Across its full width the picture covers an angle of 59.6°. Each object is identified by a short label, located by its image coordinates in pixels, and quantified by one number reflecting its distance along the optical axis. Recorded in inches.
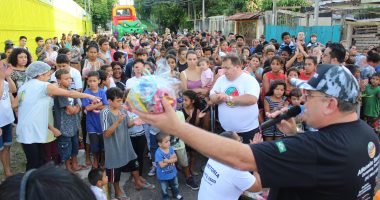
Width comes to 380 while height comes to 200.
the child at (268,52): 329.4
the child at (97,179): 146.9
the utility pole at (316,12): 559.8
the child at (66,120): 190.9
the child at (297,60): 307.7
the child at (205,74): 241.4
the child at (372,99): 278.4
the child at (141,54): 305.5
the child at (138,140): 196.4
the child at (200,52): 351.9
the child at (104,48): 325.4
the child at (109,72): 229.7
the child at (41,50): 355.9
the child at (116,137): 174.2
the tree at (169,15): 1648.6
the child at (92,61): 263.2
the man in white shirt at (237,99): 184.7
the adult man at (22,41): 380.0
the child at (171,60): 279.4
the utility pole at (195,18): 1511.8
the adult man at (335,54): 213.3
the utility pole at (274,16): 752.3
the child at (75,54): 292.8
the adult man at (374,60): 312.5
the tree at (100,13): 2202.3
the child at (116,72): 254.2
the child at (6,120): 190.7
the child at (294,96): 213.5
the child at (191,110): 214.4
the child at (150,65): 227.9
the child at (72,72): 229.1
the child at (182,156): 195.6
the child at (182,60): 295.6
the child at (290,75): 234.4
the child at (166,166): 177.8
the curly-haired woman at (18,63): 235.5
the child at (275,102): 223.6
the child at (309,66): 239.3
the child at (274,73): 245.1
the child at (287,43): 382.0
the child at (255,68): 278.8
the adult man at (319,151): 66.1
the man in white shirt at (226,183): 116.2
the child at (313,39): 428.1
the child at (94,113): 199.9
